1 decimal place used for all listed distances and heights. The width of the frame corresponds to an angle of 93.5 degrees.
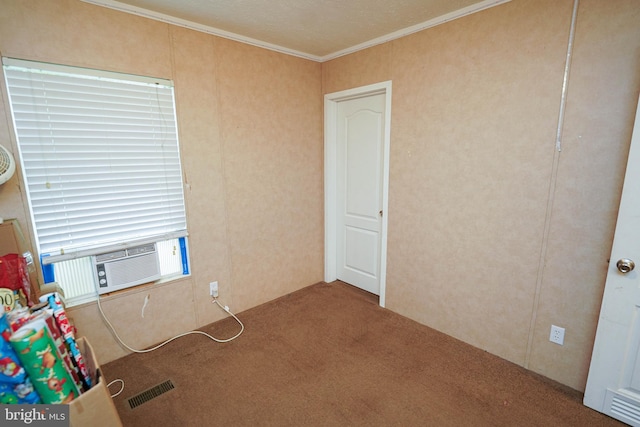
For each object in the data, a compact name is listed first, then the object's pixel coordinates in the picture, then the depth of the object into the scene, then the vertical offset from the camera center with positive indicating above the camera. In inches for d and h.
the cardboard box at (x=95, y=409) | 42.3 -35.6
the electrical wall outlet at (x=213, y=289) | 106.0 -45.0
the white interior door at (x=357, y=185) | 115.0 -11.0
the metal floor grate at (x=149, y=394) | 73.5 -58.1
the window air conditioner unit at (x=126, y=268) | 84.6 -30.9
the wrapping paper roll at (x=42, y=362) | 38.9 -26.6
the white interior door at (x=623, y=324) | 60.7 -35.5
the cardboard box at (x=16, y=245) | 65.2 -18.2
